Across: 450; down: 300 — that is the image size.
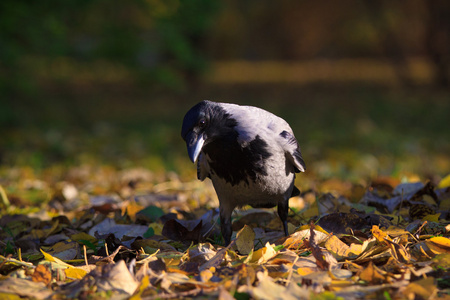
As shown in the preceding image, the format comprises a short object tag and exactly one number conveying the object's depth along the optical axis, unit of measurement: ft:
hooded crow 18.29
